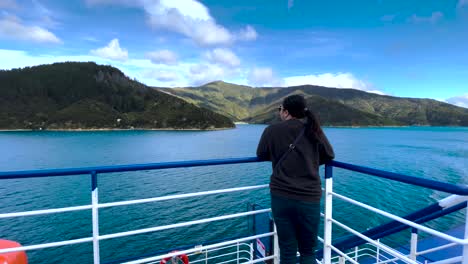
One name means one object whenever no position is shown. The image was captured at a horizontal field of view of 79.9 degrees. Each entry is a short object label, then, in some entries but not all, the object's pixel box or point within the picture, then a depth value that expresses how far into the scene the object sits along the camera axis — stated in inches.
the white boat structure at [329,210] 65.9
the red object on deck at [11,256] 104.9
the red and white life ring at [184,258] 148.9
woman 85.3
